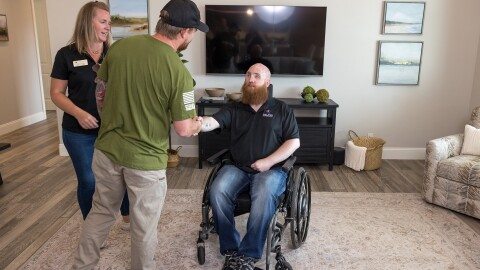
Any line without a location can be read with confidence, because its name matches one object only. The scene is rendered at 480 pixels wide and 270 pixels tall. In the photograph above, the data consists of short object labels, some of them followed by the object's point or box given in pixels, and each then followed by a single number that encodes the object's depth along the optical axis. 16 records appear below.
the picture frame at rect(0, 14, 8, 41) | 5.28
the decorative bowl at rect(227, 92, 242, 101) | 3.94
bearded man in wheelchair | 2.09
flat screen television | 3.92
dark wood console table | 3.85
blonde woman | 2.04
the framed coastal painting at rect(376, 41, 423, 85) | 4.06
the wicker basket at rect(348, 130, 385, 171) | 3.92
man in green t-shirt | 1.54
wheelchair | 2.12
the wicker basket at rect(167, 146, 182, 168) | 4.02
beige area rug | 2.28
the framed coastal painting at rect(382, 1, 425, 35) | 3.98
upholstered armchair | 2.84
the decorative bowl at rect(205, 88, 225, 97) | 3.94
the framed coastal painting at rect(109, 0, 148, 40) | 4.00
